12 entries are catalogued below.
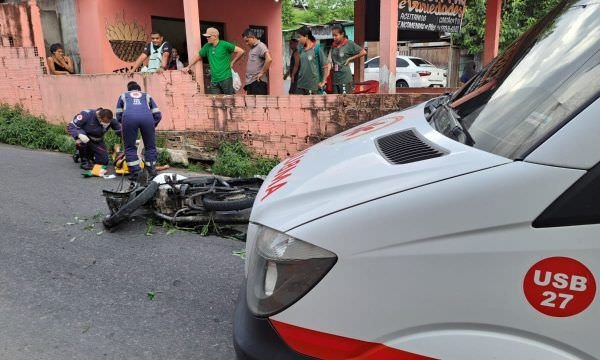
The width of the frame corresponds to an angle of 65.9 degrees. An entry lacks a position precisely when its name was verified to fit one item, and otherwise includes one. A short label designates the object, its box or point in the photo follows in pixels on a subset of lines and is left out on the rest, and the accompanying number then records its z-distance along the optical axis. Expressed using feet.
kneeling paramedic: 22.35
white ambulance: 3.79
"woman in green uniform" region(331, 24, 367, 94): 23.66
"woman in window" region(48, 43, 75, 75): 30.01
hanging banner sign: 27.40
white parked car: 57.60
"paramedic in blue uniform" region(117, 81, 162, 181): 20.41
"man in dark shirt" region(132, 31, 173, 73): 26.43
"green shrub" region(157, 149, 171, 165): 24.48
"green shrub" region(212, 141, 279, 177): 22.12
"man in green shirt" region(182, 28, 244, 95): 24.12
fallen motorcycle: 13.76
